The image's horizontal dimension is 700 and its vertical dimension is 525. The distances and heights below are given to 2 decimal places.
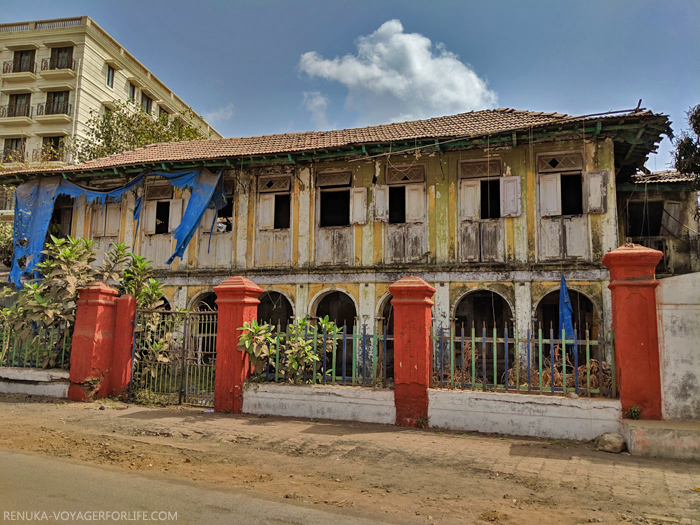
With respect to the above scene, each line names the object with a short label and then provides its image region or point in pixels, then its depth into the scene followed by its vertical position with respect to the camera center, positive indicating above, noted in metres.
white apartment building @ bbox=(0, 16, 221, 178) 28.53 +14.47
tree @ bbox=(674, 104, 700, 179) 10.99 +4.24
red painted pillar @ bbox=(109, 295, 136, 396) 8.97 -0.30
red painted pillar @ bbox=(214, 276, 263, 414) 7.94 -0.16
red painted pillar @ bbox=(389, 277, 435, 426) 6.96 -0.16
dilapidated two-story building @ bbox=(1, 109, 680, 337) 11.03 +3.17
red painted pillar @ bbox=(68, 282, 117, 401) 8.74 -0.20
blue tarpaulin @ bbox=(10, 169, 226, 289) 13.16 +3.61
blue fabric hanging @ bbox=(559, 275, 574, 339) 10.41 +0.63
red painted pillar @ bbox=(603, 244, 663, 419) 5.95 +0.15
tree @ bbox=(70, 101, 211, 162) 20.55 +8.28
